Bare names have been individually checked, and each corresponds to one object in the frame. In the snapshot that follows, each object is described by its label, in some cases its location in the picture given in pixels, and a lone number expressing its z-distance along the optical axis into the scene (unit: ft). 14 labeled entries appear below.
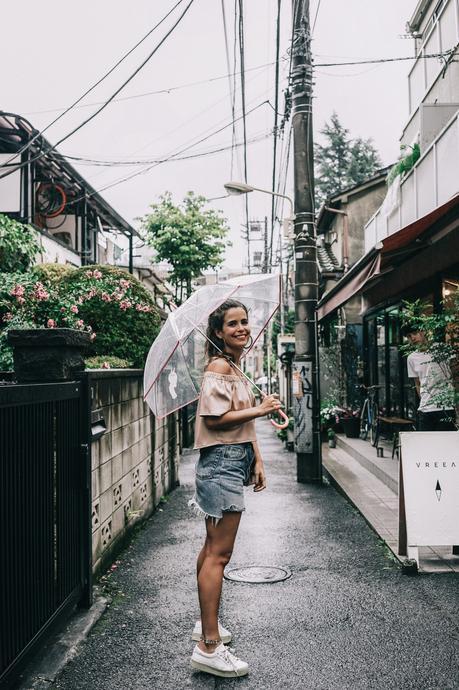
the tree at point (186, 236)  67.36
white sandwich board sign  16.99
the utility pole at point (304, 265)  33.14
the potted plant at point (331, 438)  47.68
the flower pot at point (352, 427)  47.50
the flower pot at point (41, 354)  12.55
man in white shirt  19.44
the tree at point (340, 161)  141.79
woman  11.00
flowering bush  24.07
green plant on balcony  36.68
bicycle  42.93
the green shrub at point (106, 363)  23.41
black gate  9.18
